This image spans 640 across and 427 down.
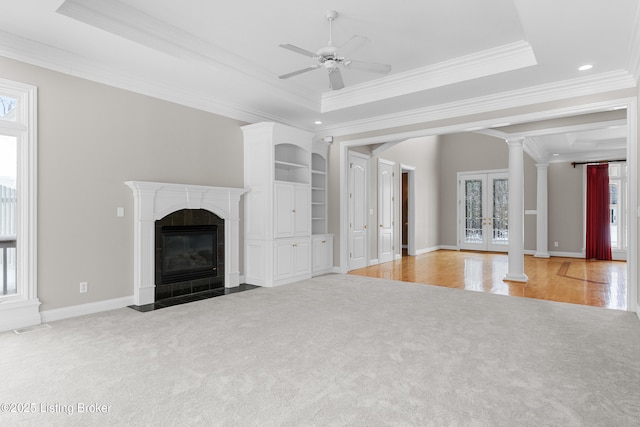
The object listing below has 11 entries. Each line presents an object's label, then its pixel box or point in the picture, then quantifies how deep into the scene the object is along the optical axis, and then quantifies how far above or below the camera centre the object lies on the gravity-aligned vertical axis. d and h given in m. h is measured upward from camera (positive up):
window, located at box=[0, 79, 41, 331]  3.56 +0.15
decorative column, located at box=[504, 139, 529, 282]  6.02 -0.02
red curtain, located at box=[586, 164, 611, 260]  8.73 -0.01
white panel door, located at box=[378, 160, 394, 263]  8.26 +0.09
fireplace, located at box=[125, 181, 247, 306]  4.39 -0.08
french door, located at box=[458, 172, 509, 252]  10.27 +0.09
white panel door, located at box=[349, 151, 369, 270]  7.23 +0.08
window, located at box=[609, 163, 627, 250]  8.80 +0.23
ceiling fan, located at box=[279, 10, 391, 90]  3.43 +1.45
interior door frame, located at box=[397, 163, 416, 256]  9.82 +0.13
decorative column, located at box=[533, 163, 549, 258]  9.27 +0.00
